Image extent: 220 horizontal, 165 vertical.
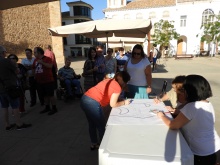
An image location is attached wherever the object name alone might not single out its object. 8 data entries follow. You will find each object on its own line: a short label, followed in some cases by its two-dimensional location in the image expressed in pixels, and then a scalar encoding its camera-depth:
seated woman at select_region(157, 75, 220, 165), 1.78
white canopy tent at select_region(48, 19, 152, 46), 4.53
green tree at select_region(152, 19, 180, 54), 31.49
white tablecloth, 1.36
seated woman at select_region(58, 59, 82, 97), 5.86
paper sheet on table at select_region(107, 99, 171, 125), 2.01
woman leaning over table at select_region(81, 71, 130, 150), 2.52
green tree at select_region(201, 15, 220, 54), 25.95
